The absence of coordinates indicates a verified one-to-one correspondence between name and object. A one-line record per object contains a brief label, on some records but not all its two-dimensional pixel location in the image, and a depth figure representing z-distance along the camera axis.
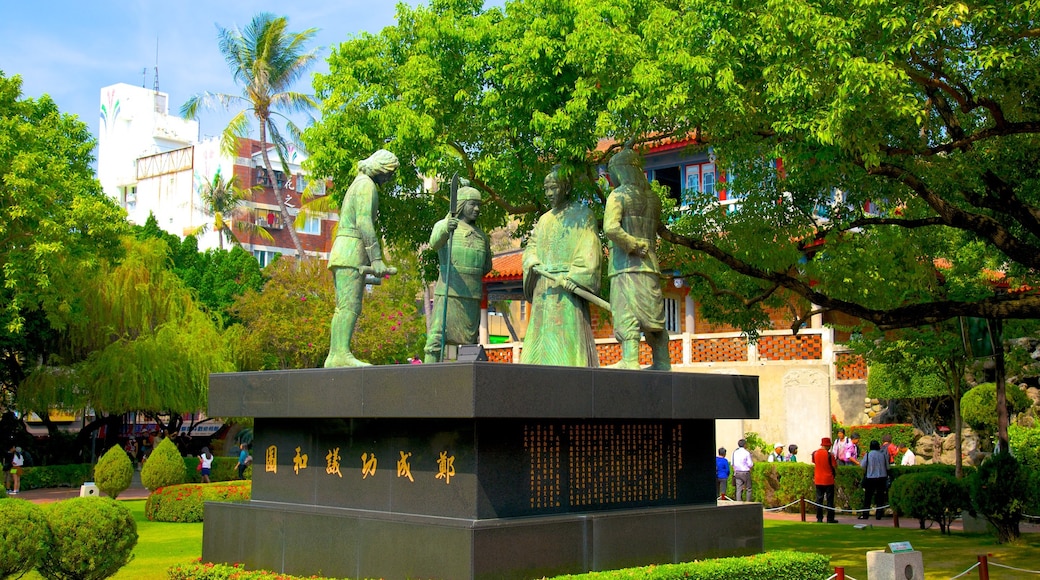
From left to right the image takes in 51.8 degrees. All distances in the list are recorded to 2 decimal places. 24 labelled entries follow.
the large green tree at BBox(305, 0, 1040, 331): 10.15
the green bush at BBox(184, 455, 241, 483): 27.34
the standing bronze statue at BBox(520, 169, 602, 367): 10.12
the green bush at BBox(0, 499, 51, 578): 8.44
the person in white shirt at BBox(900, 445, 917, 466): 22.41
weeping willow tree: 26.42
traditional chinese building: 25.66
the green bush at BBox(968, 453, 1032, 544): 14.45
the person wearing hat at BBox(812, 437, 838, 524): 18.80
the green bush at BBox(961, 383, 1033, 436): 21.67
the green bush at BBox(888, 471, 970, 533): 16.12
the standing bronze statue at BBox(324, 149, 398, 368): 9.68
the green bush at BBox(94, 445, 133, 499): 21.14
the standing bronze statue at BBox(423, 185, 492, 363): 10.19
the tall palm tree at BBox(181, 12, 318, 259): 35.72
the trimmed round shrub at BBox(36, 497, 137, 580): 9.14
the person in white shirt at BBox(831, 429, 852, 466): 22.22
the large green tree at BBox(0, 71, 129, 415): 20.25
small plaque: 9.23
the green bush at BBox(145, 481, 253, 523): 18.56
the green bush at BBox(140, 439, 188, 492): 20.64
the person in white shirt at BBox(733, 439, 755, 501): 21.08
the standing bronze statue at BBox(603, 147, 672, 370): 10.05
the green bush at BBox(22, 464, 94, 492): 26.52
